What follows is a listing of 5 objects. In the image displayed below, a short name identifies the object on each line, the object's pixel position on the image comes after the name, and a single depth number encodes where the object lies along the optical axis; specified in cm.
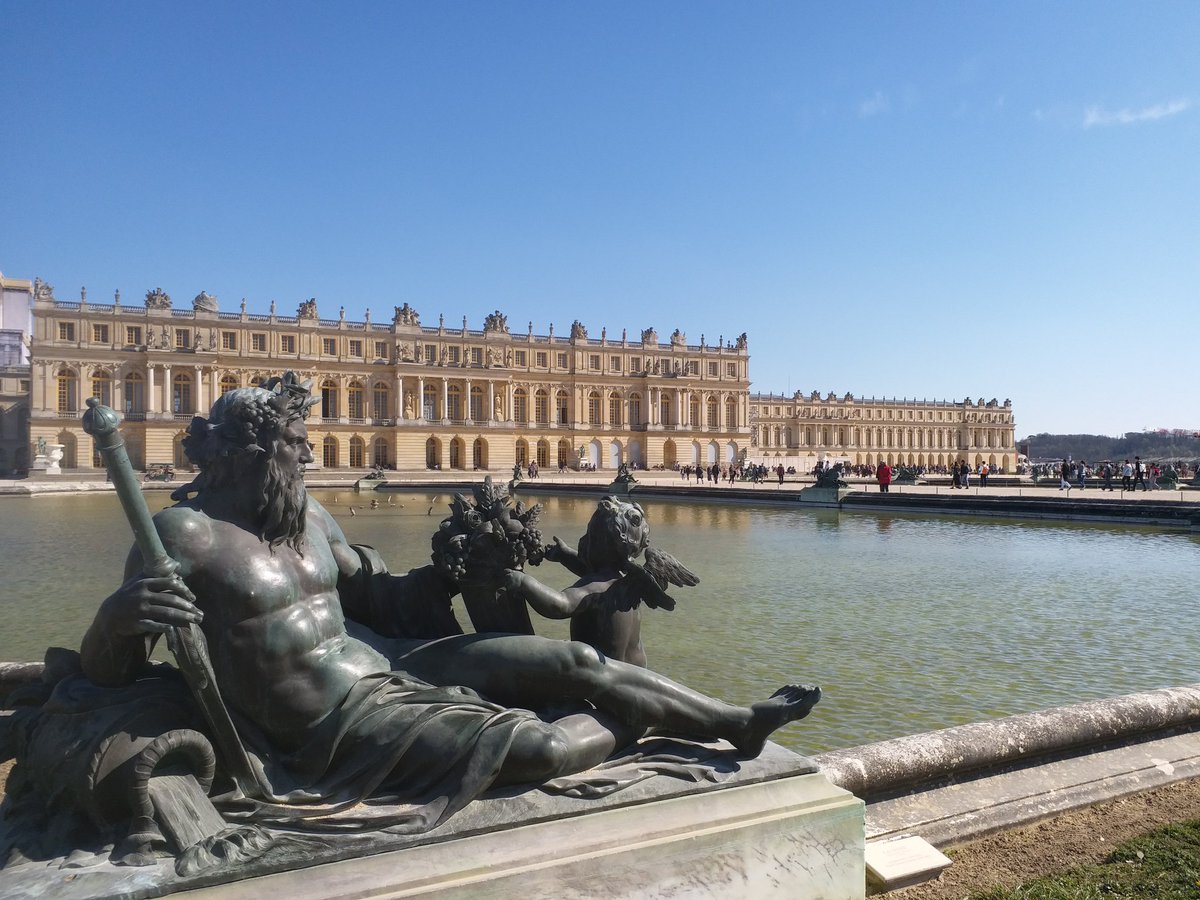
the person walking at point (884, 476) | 2710
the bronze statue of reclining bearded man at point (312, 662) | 217
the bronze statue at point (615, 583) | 273
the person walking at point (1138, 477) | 2973
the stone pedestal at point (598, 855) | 191
